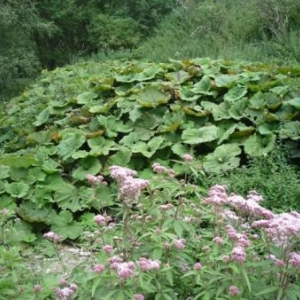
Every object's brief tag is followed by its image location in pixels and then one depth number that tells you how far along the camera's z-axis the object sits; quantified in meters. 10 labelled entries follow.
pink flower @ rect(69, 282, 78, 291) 2.70
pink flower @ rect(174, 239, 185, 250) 2.64
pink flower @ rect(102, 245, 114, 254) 2.58
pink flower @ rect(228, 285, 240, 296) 2.42
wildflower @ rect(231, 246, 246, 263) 2.40
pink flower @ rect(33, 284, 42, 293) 2.86
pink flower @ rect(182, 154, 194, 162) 3.10
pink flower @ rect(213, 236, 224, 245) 2.62
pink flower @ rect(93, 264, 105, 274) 2.46
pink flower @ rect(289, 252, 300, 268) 2.38
